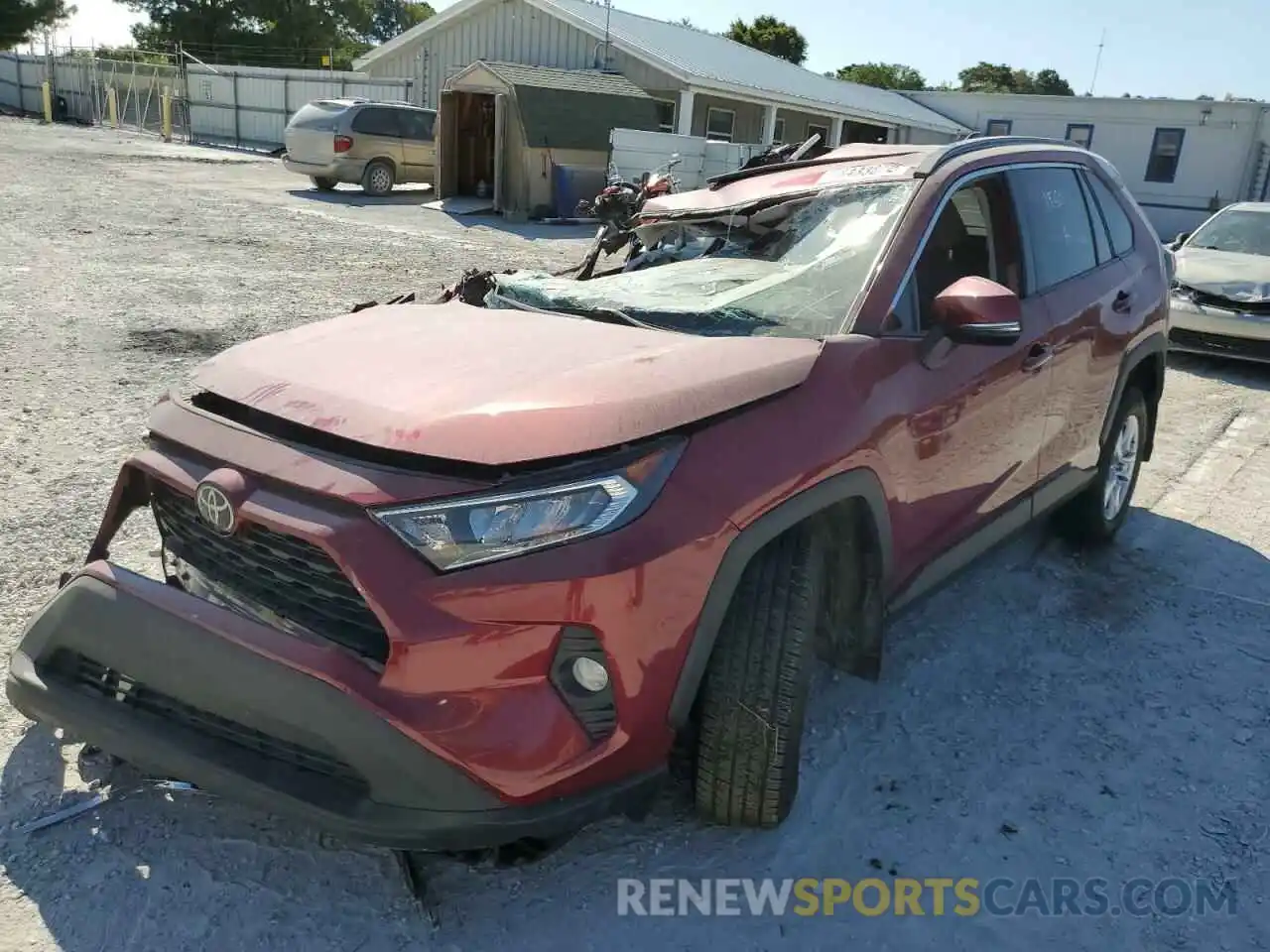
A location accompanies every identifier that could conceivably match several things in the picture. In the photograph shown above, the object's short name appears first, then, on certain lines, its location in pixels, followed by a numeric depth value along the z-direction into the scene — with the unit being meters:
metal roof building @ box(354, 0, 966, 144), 21.95
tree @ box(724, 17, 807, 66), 55.59
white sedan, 8.92
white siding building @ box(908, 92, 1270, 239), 26.97
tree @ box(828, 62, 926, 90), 64.75
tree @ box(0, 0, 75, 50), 49.22
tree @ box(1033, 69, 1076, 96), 78.12
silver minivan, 18.33
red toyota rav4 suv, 2.03
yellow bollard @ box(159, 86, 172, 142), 31.67
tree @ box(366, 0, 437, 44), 79.88
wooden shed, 17.44
